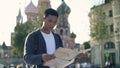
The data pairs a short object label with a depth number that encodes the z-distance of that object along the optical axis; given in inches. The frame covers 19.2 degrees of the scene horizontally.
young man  176.2
